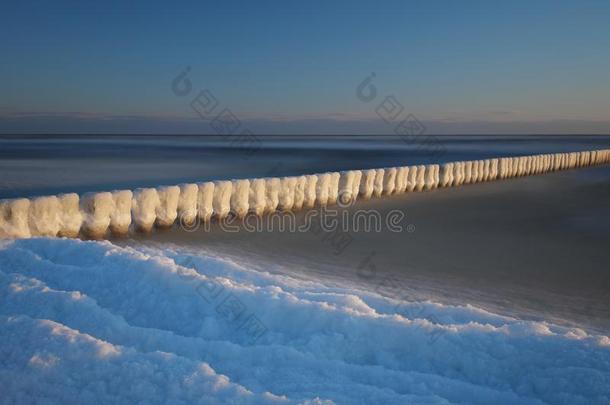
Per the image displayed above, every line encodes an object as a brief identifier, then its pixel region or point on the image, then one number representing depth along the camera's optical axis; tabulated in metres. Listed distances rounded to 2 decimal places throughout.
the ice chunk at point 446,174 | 13.17
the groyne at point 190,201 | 5.79
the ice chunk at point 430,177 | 12.49
